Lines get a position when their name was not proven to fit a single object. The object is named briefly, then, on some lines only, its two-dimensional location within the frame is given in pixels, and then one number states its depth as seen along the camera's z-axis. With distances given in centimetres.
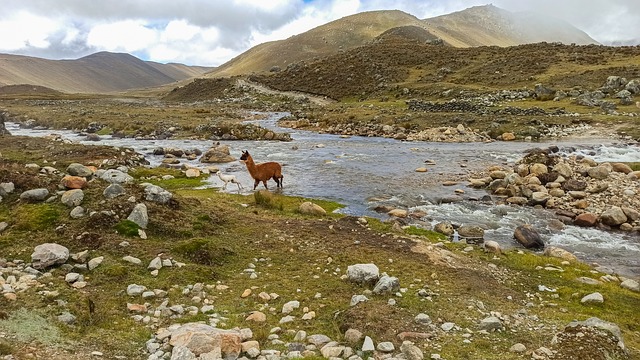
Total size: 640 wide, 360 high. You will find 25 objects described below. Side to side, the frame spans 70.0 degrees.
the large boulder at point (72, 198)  1272
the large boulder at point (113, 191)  1331
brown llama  2305
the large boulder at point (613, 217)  1780
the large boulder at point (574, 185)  2222
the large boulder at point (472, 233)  1619
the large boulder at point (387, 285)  1008
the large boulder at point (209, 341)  722
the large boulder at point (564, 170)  2397
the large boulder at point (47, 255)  1002
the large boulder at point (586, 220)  1806
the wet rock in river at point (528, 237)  1551
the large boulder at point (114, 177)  1567
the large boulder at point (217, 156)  3234
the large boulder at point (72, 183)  1363
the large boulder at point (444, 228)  1656
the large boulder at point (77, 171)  1673
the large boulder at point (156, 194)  1412
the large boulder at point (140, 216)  1251
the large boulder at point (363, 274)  1060
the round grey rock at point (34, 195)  1295
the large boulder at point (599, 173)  2338
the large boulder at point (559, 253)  1409
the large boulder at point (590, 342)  747
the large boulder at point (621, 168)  2477
